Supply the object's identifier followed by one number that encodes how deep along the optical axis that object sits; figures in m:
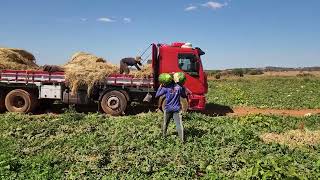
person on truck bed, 10.25
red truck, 10.07
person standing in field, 7.14
